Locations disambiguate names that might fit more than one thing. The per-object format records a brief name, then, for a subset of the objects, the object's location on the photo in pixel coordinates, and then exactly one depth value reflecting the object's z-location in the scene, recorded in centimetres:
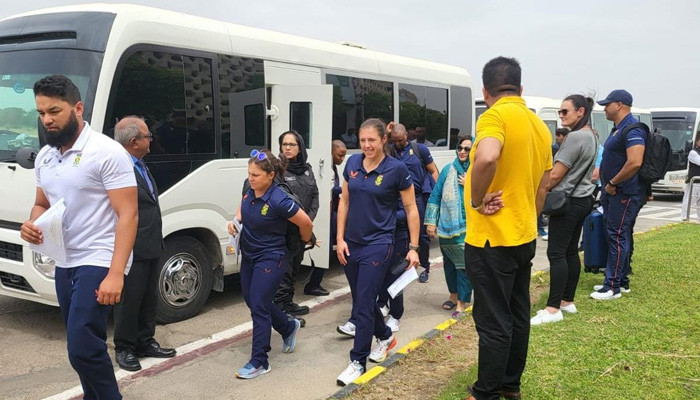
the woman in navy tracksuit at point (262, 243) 416
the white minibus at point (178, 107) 479
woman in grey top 505
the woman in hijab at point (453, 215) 557
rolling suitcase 645
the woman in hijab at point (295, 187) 540
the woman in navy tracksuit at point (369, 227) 403
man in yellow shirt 314
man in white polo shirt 284
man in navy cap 559
